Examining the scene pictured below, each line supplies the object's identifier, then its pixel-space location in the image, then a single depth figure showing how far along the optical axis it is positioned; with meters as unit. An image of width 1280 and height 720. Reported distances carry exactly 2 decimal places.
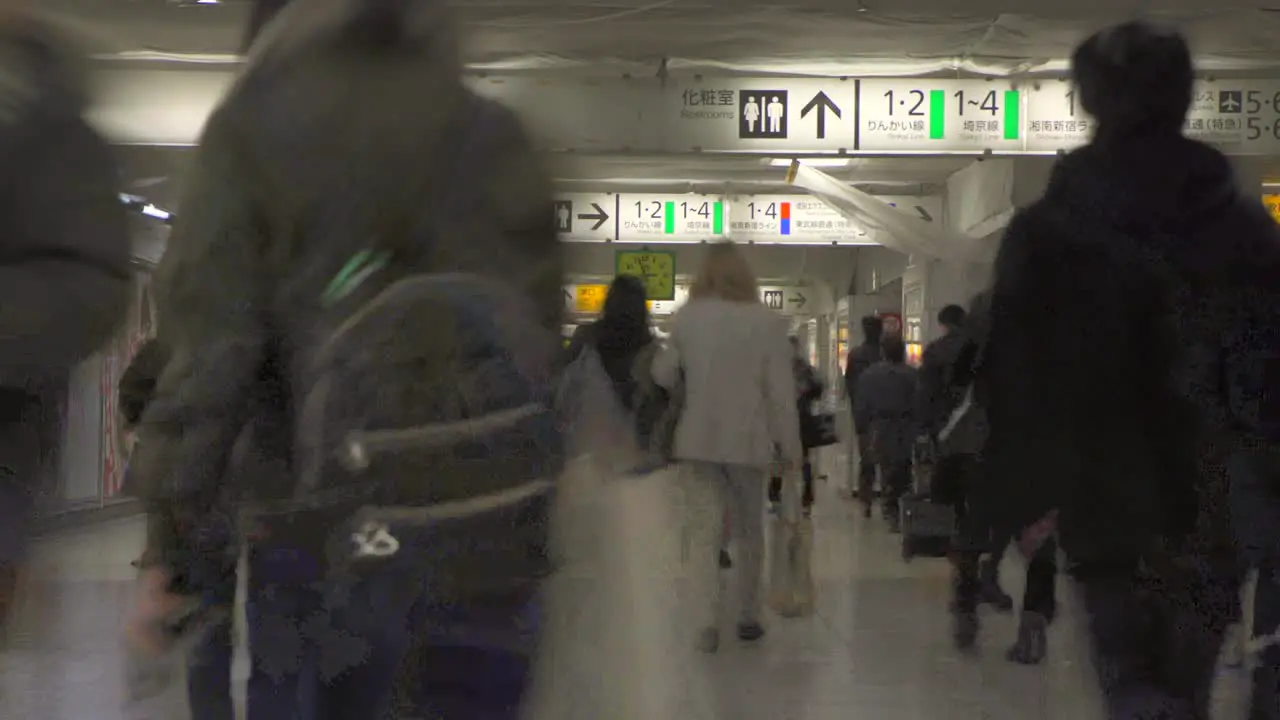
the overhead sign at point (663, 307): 27.40
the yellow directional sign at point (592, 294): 23.31
